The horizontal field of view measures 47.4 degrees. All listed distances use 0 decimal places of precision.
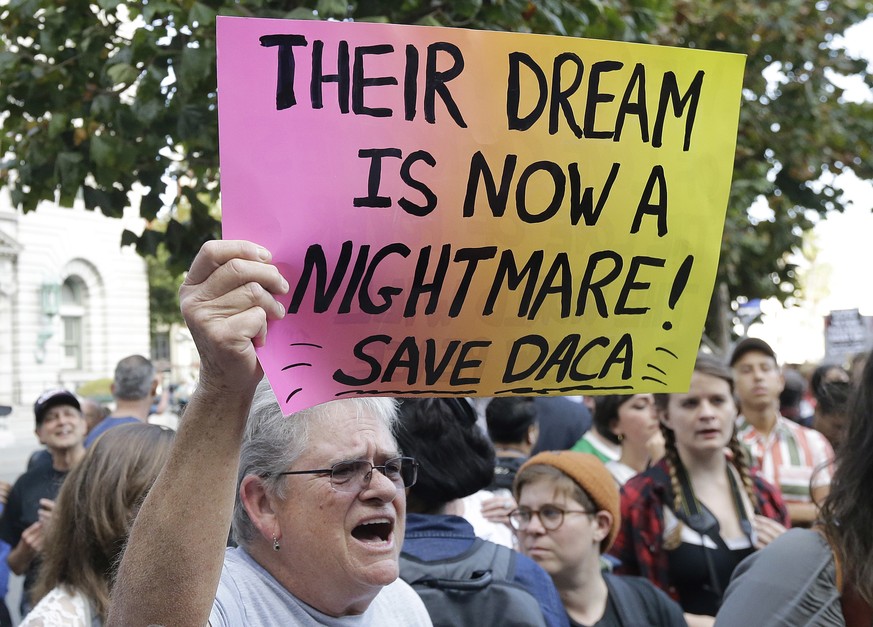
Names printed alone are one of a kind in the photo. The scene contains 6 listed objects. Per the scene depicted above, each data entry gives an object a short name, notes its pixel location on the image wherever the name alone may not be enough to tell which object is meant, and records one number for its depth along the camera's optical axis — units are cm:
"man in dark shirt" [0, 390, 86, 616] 448
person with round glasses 303
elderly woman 138
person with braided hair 333
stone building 3241
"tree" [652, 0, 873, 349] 926
